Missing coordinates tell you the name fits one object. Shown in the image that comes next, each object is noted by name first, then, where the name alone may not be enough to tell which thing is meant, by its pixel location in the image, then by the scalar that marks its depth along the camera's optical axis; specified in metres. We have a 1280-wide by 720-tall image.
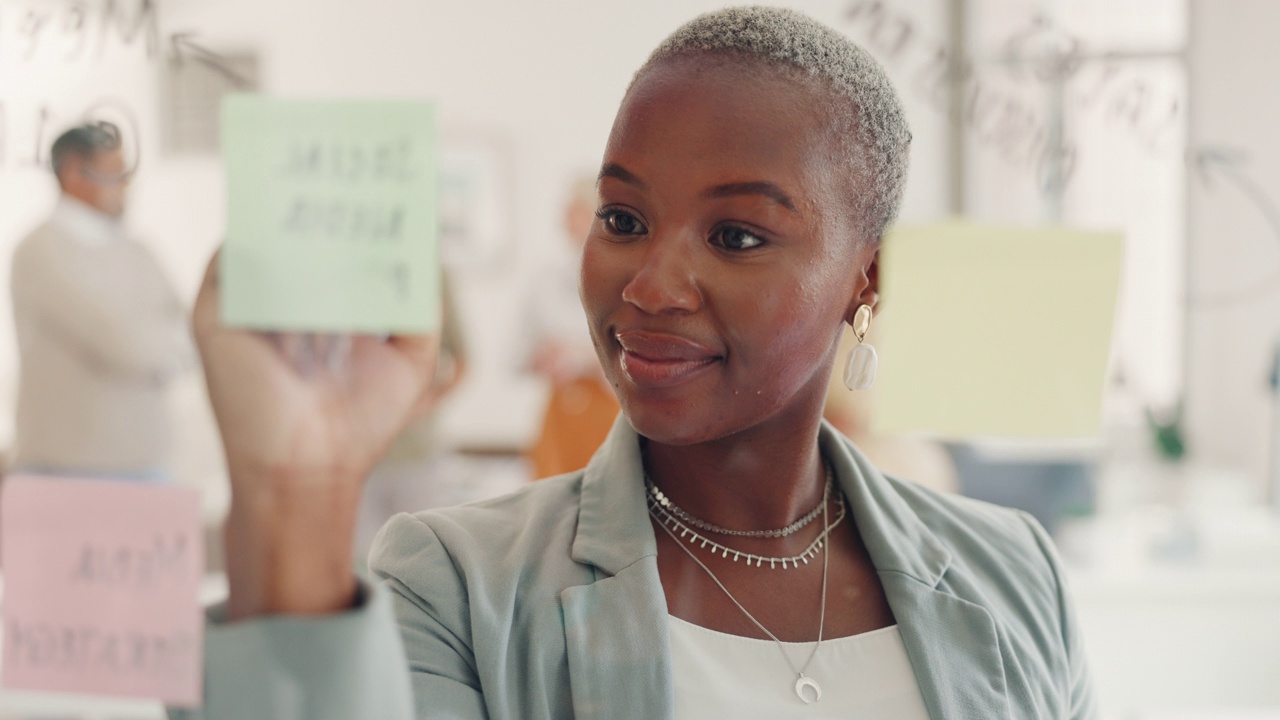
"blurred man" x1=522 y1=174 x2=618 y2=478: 1.33
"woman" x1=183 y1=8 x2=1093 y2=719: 0.63
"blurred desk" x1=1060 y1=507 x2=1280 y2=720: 1.68
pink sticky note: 0.63
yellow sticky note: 0.99
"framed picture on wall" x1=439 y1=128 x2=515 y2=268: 1.36
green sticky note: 0.64
